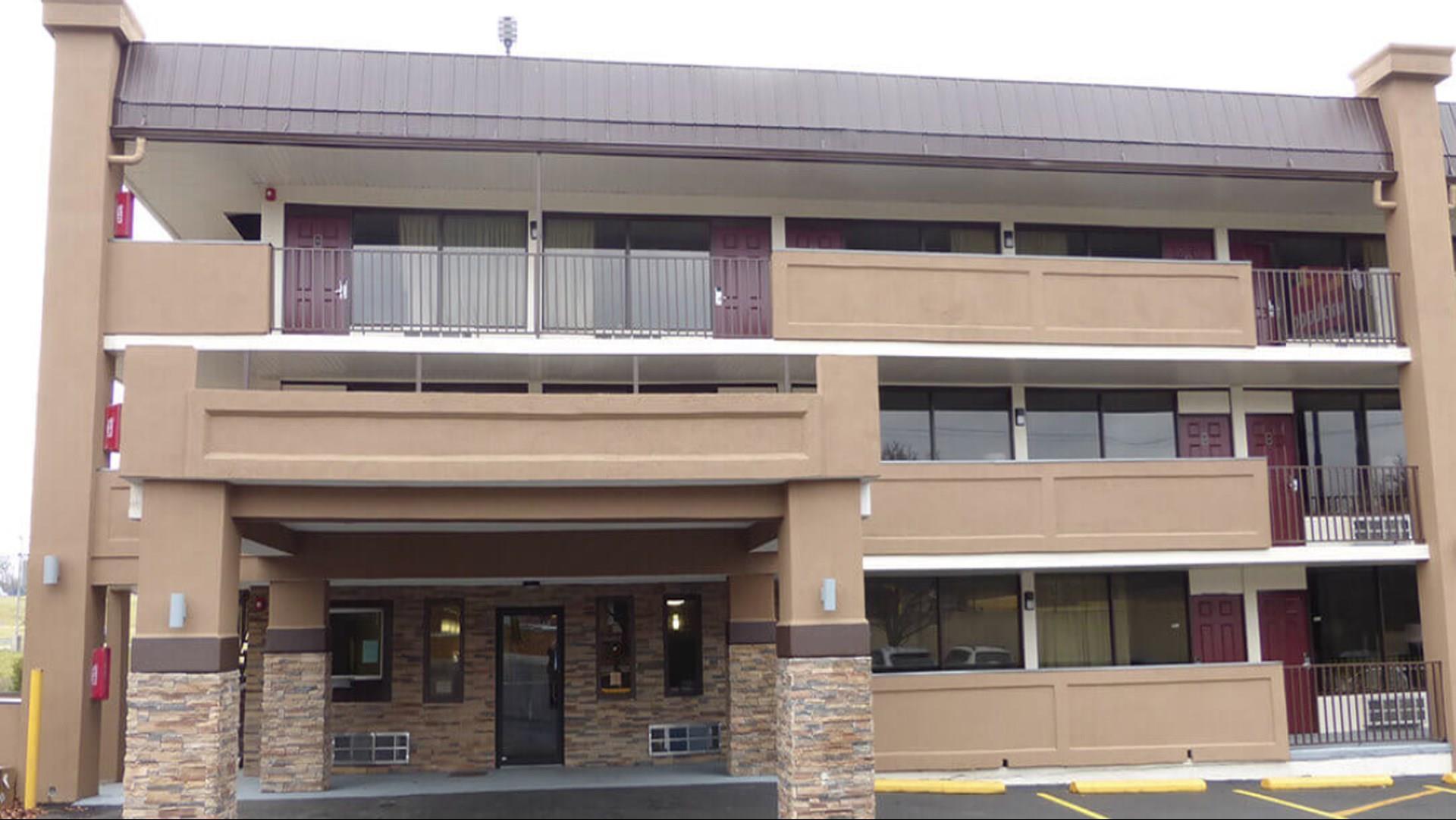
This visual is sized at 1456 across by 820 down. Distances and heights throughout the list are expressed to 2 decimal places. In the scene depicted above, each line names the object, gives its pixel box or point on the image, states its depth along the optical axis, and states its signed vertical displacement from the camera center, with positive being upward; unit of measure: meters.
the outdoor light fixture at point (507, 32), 19.78 +8.92
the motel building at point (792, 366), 16.12 +3.46
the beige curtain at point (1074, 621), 18.95 -0.11
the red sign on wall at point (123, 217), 16.41 +5.18
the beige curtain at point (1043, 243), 19.80 +5.61
